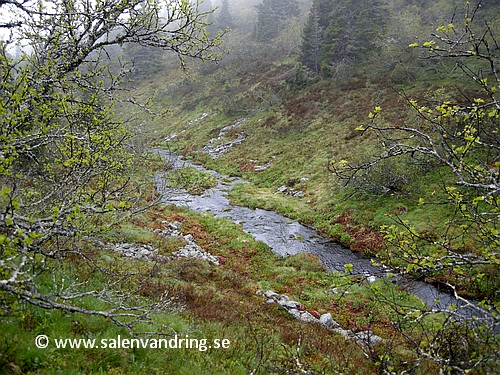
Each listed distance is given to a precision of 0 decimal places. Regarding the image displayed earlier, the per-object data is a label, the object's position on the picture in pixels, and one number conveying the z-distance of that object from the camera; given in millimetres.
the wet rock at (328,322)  9625
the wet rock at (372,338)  8438
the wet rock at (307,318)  9683
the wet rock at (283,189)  24922
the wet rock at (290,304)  10484
